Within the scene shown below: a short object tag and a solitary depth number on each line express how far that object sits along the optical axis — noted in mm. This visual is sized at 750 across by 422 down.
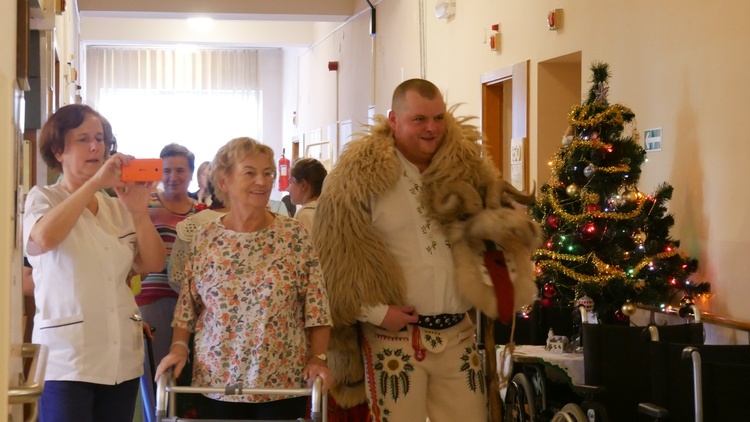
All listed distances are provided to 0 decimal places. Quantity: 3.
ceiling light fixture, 14938
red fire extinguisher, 14000
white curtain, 17828
